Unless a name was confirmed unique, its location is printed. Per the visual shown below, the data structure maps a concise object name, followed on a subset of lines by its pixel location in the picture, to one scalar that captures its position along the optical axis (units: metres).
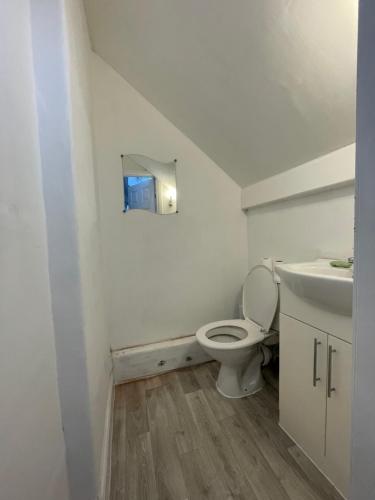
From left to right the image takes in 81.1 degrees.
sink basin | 0.77
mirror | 1.67
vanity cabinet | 0.89
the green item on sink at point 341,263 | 1.07
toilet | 1.38
